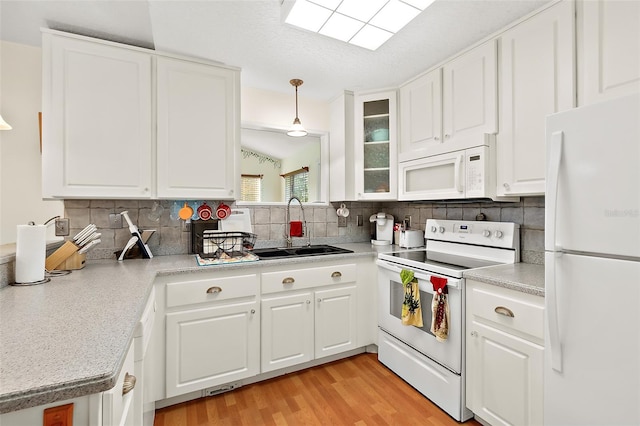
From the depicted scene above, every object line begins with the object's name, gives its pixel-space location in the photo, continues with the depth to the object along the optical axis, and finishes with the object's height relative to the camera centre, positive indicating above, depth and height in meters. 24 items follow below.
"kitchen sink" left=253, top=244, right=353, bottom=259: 2.47 -0.33
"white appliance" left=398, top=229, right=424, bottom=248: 2.67 -0.23
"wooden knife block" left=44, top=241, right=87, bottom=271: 1.66 -0.26
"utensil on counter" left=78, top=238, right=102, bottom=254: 1.73 -0.19
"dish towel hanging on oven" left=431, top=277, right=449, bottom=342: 1.77 -0.58
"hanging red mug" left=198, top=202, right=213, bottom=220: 2.33 +0.00
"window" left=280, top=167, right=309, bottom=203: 2.89 +0.27
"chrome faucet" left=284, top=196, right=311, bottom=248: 2.75 -0.12
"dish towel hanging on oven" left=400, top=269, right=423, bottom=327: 1.95 -0.58
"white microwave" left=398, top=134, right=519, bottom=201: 1.89 +0.26
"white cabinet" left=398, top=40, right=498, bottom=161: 1.90 +0.75
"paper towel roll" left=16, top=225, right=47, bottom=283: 1.38 -0.18
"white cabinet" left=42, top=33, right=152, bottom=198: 1.79 +0.57
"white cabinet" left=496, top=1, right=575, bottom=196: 1.54 +0.66
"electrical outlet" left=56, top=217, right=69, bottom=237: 2.04 -0.10
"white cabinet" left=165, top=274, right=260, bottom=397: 1.83 -0.76
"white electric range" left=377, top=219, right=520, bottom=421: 1.75 -0.58
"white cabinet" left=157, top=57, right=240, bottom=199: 2.05 +0.58
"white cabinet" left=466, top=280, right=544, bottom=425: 1.40 -0.72
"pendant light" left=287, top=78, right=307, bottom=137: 2.40 +0.67
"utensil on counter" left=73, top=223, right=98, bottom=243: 1.77 -0.11
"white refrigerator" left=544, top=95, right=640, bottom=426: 1.02 -0.20
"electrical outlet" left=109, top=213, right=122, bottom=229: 2.18 -0.06
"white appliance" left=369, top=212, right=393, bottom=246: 2.89 -0.16
